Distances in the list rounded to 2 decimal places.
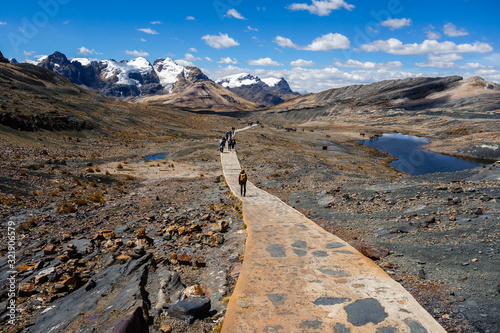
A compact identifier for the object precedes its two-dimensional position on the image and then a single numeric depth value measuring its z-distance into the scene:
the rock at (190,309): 5.93
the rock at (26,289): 7.17
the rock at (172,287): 6.87
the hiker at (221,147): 37.47
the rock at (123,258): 8.69
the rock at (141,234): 10.72
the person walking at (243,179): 17.41
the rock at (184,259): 8.68
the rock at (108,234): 10.77
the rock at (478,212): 9.88
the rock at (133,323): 5.20
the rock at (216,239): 10.40
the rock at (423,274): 7.21
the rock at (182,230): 11.12
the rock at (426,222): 10.16
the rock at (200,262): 8.56
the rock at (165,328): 5.58
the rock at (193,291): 6.70
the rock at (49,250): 9.34
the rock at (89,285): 7.25
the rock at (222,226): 11.76
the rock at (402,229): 10.20
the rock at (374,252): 8.70
